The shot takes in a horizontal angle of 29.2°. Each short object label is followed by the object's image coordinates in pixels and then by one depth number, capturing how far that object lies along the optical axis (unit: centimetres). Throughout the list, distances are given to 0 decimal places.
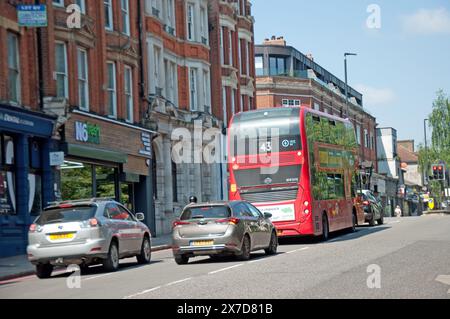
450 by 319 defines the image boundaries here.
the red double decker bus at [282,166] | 2616
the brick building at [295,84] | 6675
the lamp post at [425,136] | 9356
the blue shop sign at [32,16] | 2678
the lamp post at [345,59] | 6137
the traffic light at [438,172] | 6192
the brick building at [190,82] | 3984
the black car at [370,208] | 3978
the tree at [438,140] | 9312
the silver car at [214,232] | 2017
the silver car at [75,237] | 1862
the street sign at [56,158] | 2862
